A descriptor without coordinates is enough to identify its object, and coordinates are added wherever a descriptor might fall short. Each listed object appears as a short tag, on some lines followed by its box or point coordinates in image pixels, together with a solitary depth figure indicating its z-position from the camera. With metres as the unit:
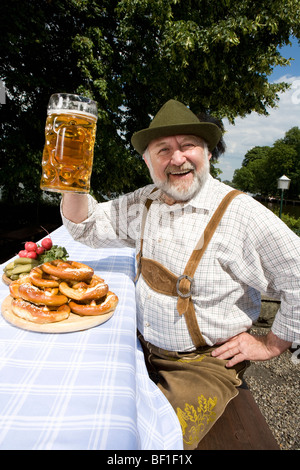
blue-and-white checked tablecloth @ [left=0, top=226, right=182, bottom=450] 0.73
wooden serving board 1.14
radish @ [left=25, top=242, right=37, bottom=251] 1.68
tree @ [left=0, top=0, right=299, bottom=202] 4.79
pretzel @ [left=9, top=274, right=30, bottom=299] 1.25
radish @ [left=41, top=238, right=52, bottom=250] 1.75
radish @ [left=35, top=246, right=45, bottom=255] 1.71
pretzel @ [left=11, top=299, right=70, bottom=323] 1.14
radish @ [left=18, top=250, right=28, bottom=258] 1.65
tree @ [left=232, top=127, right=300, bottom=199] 47.69
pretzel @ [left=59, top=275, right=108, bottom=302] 1.22
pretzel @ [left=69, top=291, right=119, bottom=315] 1.21
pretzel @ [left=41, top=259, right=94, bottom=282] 1.25
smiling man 1.38
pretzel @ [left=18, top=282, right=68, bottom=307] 1.15
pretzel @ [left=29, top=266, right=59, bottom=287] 1.21
